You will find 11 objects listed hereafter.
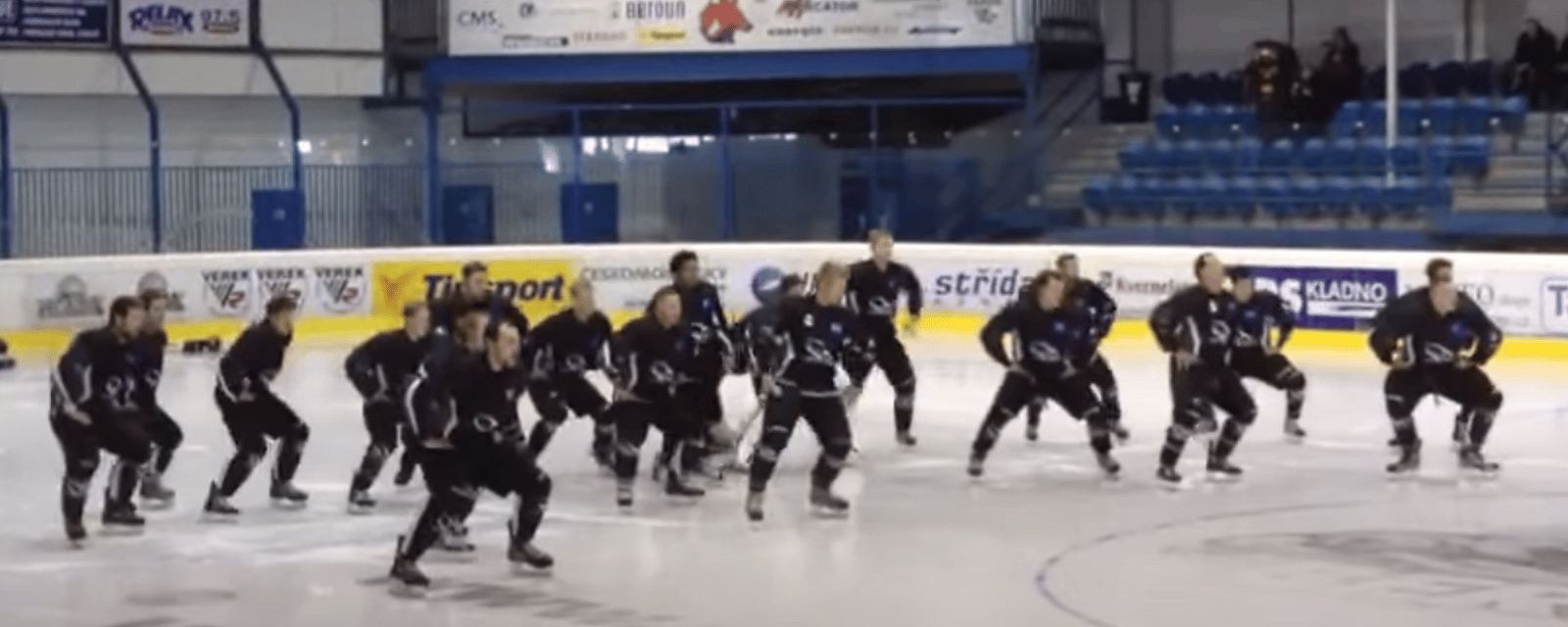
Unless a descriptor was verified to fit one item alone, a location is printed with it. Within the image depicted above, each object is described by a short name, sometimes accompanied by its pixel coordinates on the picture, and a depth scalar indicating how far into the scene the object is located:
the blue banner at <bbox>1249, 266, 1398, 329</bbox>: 27.69
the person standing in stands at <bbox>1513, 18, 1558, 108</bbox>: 33.00
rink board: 26.67
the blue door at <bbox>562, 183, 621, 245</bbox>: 35.03
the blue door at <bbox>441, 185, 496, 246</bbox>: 35.41
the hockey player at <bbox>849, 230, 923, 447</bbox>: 20.39
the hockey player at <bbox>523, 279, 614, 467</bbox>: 17.91
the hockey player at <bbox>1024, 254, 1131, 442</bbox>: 19.73
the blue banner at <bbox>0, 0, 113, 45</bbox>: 35.16
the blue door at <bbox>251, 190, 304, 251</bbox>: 33.41
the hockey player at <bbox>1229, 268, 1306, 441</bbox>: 19.34
